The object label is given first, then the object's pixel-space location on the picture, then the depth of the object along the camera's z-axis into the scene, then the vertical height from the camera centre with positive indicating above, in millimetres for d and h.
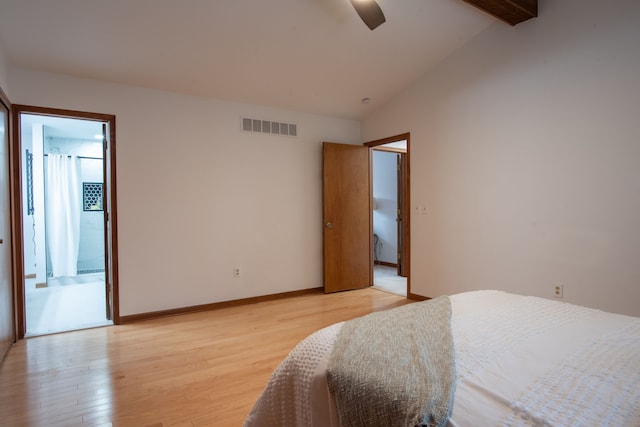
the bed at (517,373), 812 -468
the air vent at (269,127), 4066 +1054
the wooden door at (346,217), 4520 -78
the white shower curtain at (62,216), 5676 -20
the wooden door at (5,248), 2607 -258
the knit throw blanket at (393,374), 875 -470
